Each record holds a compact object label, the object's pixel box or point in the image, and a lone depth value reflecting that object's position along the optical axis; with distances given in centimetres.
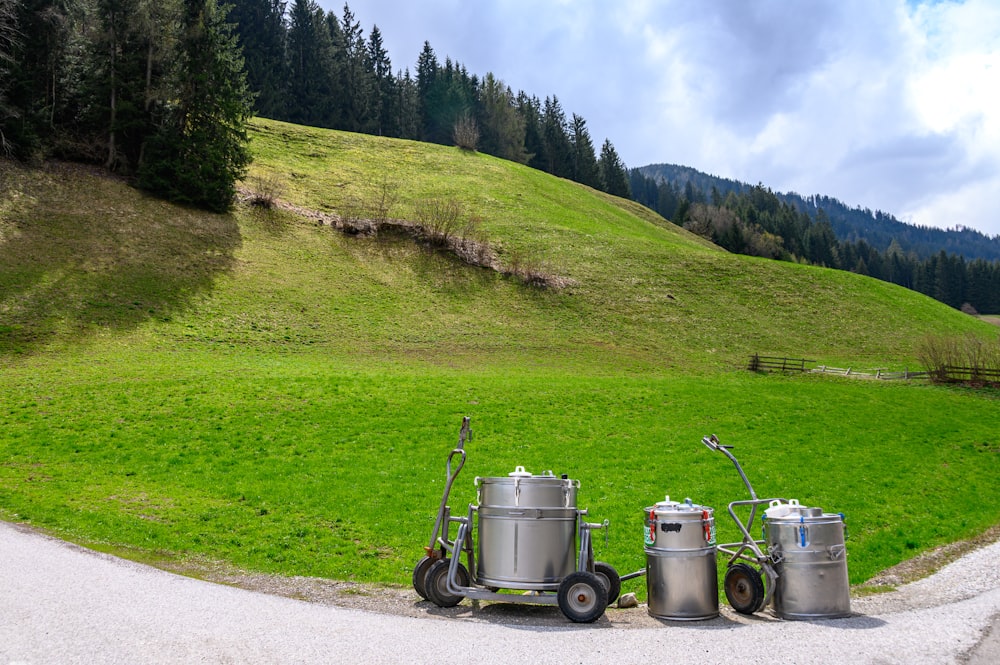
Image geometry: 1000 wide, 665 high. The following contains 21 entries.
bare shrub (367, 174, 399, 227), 5795
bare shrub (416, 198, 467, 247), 5597
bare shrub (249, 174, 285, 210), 5331
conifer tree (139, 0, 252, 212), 4841
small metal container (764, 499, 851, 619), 856
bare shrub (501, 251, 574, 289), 5303
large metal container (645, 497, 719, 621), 871
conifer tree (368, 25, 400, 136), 11344
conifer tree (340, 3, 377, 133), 10688
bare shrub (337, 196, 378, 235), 5481
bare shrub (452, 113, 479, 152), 9744
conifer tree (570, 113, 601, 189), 12769
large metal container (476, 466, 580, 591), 892
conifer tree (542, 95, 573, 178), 12725
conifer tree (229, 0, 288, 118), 10031
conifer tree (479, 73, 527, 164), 11975
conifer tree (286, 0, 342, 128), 10425
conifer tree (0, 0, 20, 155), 4256
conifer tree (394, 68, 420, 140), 11731
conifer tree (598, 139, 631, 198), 13500
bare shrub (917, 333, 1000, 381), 3919
